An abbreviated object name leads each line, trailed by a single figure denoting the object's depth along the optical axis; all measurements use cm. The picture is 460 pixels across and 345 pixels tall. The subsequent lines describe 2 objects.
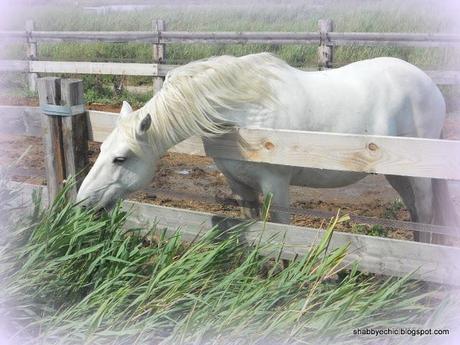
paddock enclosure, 282
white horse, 348
